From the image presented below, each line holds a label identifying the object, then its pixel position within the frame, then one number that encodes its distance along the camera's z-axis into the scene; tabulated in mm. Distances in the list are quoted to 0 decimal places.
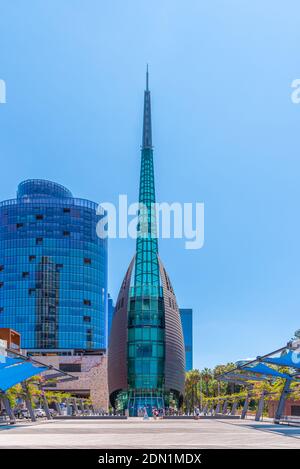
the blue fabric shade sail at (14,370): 32062
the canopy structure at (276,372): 33541
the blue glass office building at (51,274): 150875
